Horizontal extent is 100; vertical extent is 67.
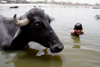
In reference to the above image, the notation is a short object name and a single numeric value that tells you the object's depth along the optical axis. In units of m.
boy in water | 5.48
